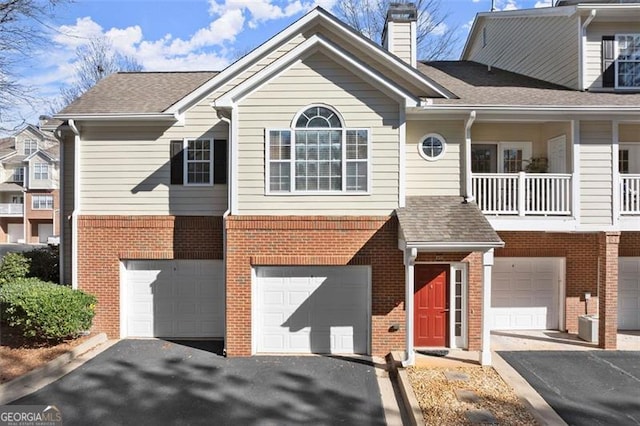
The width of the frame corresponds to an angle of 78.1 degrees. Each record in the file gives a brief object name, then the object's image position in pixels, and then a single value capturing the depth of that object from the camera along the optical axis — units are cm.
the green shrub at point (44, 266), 1099
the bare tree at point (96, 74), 2462
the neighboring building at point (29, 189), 3697
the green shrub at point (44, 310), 855
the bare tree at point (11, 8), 1147
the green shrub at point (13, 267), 1054
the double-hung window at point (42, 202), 3762
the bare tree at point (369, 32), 2008
